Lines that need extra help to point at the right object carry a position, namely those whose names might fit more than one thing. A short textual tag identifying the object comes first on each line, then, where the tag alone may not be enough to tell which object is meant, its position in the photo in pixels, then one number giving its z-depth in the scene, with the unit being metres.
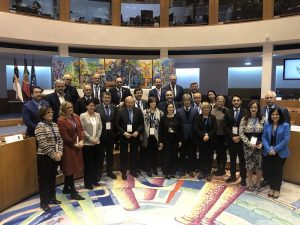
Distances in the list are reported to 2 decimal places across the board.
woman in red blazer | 3.33
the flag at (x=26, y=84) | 9.08
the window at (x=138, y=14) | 8.79
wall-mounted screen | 10.31
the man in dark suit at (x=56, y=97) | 3.93
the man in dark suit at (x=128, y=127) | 4.13
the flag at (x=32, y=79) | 9.34
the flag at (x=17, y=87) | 8.53
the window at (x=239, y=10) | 8.08
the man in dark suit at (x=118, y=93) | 4.85
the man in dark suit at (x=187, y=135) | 4.21
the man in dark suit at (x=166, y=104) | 4.31
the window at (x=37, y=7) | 7.50
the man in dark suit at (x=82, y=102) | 4.22
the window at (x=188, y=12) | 8.68
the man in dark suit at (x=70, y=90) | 4.31
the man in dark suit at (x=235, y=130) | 3.93
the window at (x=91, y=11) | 8.37
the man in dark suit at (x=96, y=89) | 4.70
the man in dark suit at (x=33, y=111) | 3.51
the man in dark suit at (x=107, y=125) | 4.07
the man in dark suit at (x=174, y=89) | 5.07
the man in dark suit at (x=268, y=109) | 3.68
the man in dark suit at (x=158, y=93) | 4.94
